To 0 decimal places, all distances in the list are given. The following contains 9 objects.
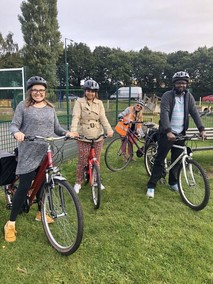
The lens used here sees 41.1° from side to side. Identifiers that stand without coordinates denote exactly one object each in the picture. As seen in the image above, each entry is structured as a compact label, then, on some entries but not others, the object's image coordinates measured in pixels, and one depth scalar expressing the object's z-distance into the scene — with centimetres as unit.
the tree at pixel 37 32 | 3347
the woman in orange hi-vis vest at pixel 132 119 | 629
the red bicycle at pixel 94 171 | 410
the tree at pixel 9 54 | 3145
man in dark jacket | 411
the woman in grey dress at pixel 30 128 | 303
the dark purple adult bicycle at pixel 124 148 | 610
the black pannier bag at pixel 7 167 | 330
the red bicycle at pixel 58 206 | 277
